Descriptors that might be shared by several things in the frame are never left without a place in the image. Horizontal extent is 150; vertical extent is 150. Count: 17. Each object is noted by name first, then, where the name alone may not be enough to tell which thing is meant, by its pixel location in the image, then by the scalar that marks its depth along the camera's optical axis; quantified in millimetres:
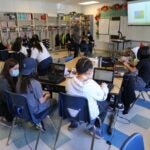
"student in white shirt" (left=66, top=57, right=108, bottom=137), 1771
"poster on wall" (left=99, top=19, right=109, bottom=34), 8836
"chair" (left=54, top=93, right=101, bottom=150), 1739
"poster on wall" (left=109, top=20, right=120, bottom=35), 8452
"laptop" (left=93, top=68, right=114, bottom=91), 2287
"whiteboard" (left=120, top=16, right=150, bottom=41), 7445
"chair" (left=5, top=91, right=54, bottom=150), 1853
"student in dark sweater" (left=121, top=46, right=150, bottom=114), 2604
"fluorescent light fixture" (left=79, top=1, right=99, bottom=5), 9266
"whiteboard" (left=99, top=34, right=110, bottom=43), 8947
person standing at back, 7120
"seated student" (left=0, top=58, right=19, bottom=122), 2229
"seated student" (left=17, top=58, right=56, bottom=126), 1947
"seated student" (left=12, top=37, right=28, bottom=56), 4215
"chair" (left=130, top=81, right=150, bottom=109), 2862
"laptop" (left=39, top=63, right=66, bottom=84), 2453
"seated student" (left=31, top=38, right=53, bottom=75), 3715
